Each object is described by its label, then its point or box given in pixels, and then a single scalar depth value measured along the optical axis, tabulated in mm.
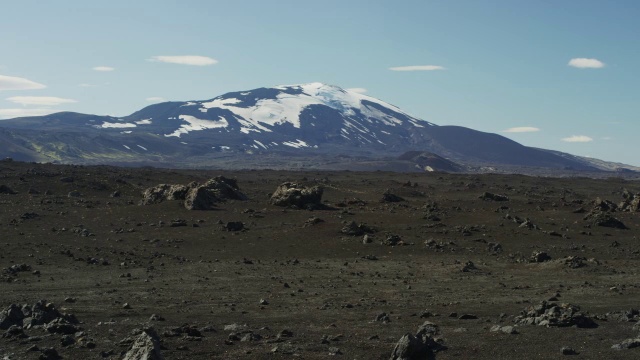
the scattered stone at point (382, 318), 22578
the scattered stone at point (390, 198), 64438
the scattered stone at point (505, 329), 19922
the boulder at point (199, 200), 55000
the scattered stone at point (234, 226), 46688
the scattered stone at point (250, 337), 19359
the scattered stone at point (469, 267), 35188
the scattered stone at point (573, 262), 35594
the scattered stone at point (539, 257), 37825
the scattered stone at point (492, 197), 65250
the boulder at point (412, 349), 16531
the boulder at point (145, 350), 15385
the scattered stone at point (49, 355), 16969
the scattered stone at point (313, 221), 48297
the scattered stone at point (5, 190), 60562
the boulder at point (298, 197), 57781
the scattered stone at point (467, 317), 23086
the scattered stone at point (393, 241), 42688
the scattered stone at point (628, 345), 17938
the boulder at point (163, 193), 57938
